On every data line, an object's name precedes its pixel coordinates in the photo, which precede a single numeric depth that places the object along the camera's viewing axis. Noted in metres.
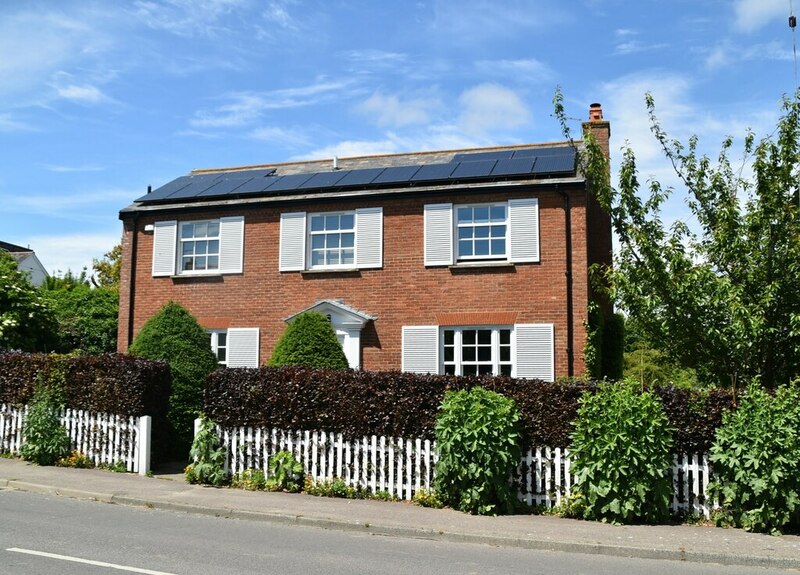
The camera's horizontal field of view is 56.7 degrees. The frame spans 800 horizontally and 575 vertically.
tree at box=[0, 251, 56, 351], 18.67
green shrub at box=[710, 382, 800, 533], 8.69
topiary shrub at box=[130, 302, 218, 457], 13.48
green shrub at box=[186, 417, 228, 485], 11.48
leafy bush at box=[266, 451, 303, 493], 11.14
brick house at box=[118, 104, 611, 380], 16.86
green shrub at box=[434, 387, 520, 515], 9.63
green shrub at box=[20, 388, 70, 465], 12.88
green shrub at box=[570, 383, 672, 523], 9.20
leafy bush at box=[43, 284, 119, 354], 24.66
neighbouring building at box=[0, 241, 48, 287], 53.75
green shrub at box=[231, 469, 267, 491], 11.28
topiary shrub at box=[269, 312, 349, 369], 13.68
